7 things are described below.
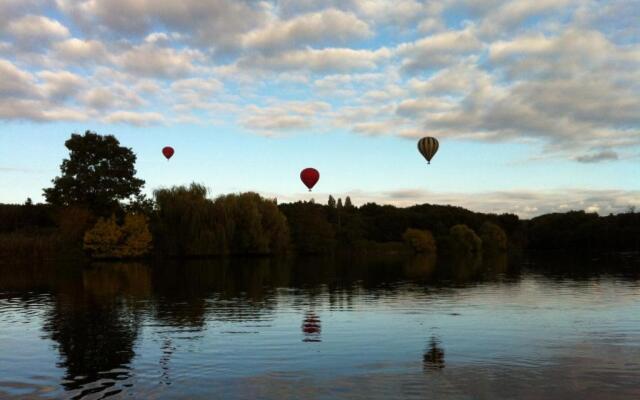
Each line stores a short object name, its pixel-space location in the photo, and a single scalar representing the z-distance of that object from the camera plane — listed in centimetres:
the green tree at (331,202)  14479
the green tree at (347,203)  15010
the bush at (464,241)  12000
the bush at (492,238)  13138
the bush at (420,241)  11526
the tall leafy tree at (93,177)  7125
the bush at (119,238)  6881
